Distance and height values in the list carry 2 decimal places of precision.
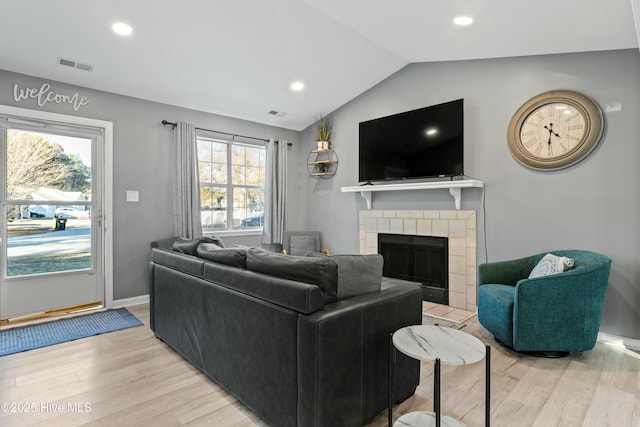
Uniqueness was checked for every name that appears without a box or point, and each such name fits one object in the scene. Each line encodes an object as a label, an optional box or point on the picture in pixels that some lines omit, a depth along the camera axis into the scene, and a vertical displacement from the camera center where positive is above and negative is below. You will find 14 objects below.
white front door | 3.47 -0.02
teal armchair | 2.63 -0.76
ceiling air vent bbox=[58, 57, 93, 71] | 3.31 +1.45
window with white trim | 4.87 +0.43
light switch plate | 4.10 +0.20
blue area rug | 2.96 -1.11
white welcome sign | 3.44 +1.21
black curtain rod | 4.35 +1.13
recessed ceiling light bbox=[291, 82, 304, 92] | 4.41 +1.62
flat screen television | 3.96 +0.84
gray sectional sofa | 1.58 -0.63
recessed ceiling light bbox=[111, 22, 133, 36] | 2.98 +1.61
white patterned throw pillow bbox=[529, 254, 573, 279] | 2.79 -0.45
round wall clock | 3.10 +0.77
